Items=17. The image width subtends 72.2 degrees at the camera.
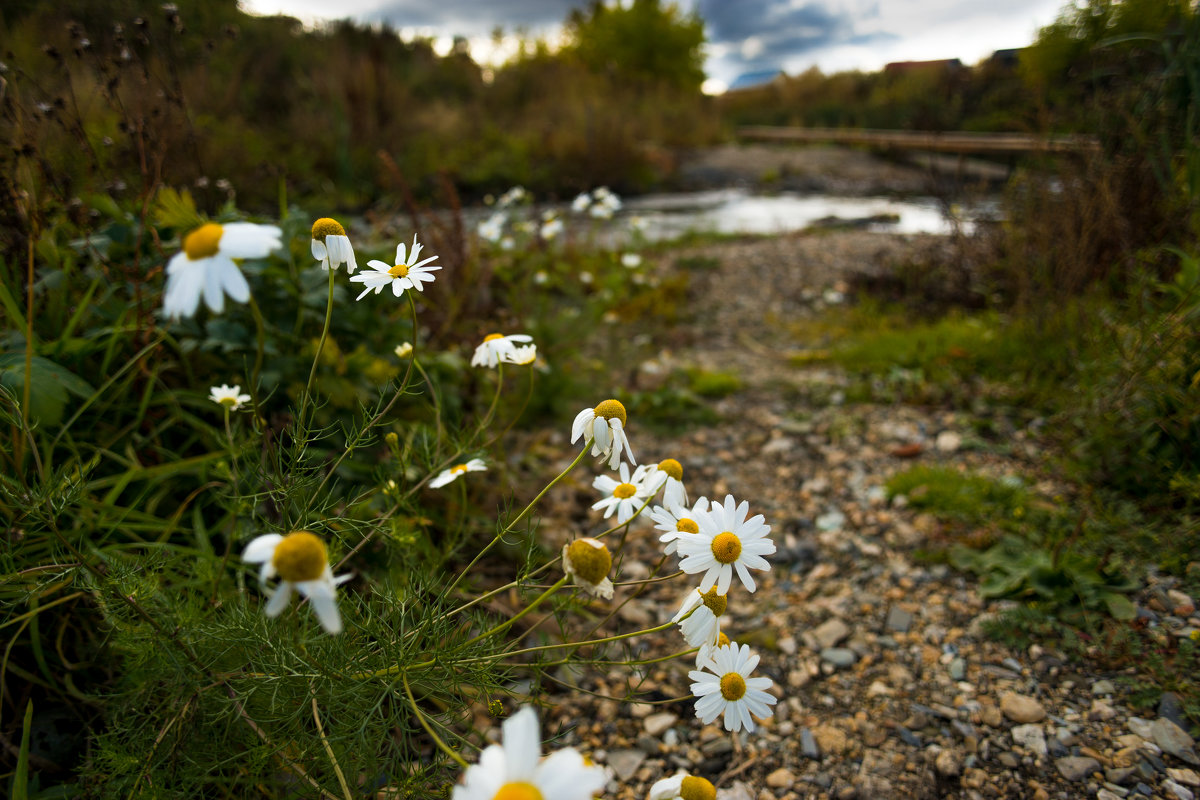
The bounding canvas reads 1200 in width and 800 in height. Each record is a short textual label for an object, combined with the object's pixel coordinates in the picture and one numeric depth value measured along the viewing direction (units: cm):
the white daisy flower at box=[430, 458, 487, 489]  40
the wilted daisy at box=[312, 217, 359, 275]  31
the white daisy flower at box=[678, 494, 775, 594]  32
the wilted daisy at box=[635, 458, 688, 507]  35
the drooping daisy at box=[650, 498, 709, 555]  33
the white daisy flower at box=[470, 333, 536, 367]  41
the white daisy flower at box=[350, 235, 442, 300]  32
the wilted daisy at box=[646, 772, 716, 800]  27
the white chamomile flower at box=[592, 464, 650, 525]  37
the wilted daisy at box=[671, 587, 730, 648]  32
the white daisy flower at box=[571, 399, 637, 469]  33
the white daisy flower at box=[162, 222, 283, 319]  25
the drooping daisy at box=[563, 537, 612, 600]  28
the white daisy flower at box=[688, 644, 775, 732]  33
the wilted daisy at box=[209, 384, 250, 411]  41
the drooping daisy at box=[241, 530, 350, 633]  24
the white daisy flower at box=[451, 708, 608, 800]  22
